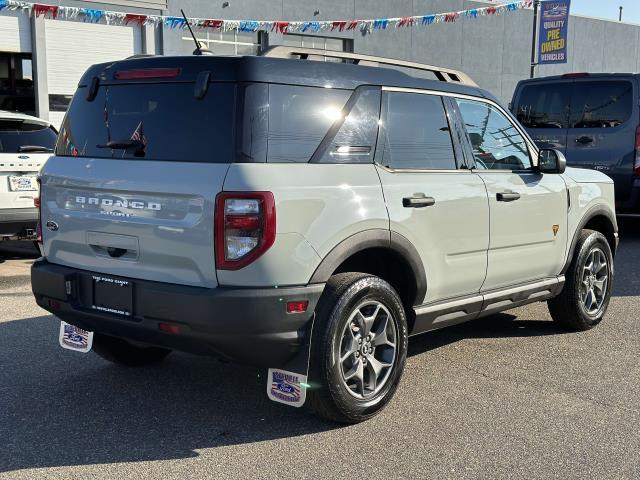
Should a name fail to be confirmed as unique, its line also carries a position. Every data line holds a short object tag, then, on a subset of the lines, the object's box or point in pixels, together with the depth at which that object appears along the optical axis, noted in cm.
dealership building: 1734
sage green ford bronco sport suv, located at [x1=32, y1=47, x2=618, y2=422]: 350
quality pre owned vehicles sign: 1997
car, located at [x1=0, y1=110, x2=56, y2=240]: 793
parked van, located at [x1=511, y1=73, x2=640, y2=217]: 976
